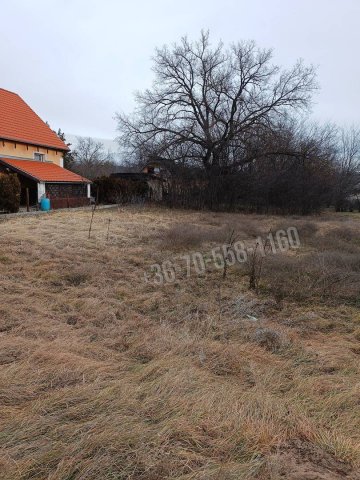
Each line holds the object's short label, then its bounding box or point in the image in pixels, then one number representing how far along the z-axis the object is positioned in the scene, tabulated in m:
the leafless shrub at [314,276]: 6.44
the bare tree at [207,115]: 26.42
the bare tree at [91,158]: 45.62
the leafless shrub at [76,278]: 6.56
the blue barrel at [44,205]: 19.27
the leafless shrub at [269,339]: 4.18
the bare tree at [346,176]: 38.38
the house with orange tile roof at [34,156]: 20.42
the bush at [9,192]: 16.31
